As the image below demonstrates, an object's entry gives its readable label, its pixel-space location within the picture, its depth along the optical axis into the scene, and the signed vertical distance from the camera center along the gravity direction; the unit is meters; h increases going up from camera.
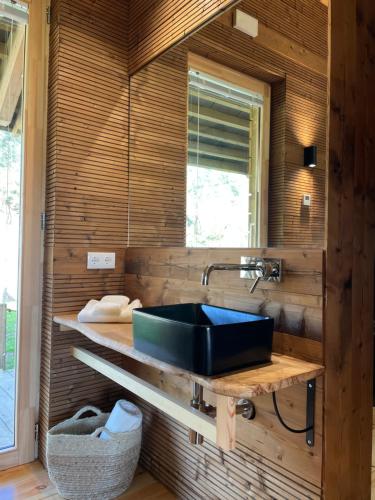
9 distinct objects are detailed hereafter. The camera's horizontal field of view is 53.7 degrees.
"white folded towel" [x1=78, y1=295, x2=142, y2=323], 1.75 -0.31
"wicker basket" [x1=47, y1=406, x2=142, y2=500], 1.66 -0.97
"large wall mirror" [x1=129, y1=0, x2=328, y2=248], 1.34 +0.52
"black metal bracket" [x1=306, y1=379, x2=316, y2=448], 1.21 -0.53
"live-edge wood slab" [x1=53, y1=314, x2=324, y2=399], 0.99 -0.36
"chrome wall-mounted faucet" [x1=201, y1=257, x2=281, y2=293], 1.30 -0.06
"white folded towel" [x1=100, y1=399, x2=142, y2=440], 1.83 -0.86
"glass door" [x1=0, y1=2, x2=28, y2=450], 1.98 +0.27
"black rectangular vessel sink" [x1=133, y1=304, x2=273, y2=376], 1.05 -0.28
